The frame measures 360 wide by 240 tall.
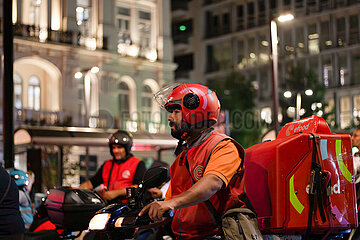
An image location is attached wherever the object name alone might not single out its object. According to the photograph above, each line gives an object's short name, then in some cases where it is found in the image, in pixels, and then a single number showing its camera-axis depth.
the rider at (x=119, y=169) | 8.12
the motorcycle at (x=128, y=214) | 4.15
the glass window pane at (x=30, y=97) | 32.80
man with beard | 3.91
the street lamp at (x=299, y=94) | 37.82
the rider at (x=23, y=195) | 8.75
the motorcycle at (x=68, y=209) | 5.25
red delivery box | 4.57
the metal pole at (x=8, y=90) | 10.98
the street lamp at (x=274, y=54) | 18.84
